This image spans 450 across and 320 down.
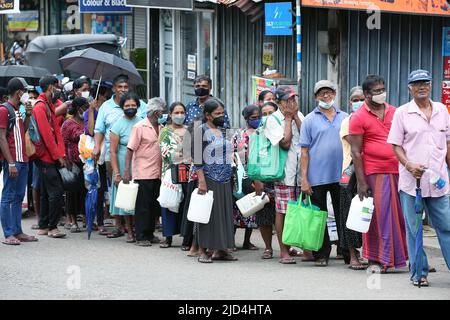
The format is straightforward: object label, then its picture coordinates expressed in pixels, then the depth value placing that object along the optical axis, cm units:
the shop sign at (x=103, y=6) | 1833
